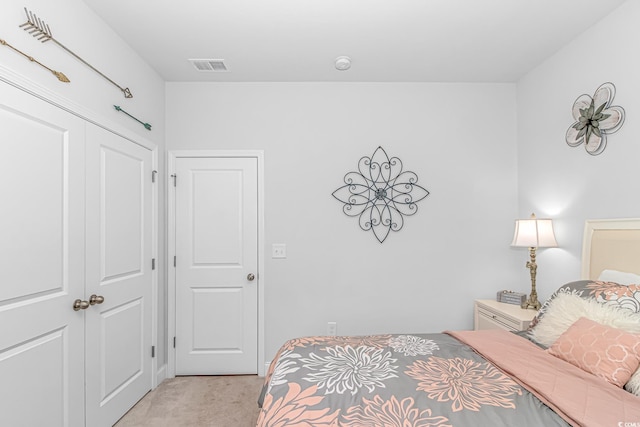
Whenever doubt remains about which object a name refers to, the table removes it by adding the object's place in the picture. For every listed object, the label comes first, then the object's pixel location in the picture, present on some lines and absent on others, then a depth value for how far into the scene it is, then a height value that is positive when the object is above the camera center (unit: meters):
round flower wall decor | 2.19 +0.66
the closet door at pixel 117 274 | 2.09 -0.40
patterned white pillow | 1.57 -0.51
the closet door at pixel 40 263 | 1.53 -0.23
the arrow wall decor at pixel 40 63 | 1.50 +0.78
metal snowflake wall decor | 3.16 +0.20
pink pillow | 1.38 -0.60
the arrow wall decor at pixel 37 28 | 1.62 +0.94
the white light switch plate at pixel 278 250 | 3.12 -0.32
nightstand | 2.46 -0.80
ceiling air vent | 2.72 +1.28
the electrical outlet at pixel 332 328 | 3.12 -1.05
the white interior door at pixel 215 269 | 3.06 -0.49
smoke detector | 2.68 +1.26
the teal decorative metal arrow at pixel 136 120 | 2.32 +0.75
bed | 1.19 -0.71
